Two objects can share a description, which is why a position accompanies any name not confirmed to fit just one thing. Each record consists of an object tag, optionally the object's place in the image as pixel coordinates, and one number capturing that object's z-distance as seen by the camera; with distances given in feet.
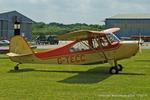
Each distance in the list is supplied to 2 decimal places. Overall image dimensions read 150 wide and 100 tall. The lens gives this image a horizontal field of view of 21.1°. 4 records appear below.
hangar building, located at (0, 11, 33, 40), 327.76
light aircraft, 62.59
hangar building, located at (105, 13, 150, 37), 379.22
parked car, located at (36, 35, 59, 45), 271.39
